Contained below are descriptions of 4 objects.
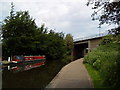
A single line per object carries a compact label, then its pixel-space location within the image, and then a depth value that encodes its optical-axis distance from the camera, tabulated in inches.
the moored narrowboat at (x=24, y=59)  566.0
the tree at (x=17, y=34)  685.5
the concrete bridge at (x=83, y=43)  1035.1
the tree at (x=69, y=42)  1166.5
